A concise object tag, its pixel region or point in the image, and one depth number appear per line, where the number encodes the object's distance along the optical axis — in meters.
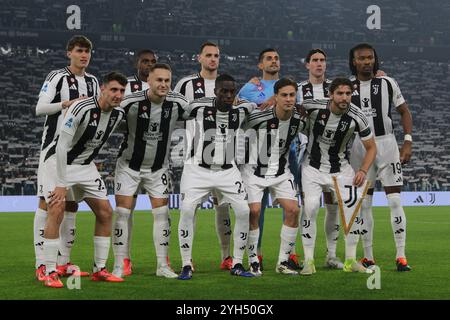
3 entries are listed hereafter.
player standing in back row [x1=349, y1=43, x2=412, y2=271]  16.14
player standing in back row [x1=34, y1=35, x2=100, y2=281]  14.63
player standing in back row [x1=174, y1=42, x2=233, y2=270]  15.84
